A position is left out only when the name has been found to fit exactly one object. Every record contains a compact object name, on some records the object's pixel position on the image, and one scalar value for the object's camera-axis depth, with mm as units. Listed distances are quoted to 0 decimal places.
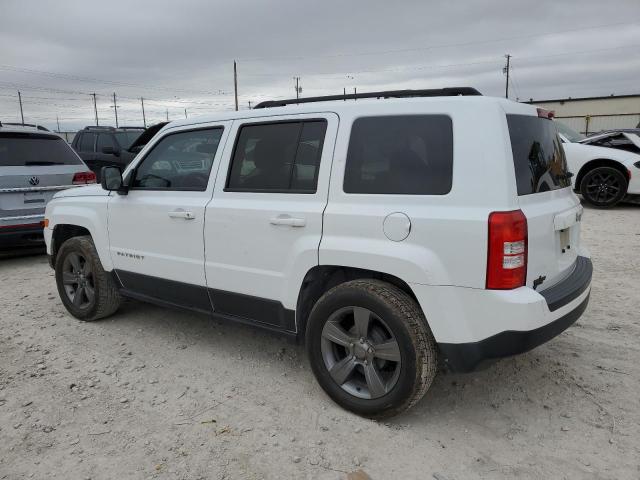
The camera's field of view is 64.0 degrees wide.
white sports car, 9938
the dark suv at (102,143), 12180
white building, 40969
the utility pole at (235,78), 45488
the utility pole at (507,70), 55375
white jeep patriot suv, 2602
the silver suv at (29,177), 6590
